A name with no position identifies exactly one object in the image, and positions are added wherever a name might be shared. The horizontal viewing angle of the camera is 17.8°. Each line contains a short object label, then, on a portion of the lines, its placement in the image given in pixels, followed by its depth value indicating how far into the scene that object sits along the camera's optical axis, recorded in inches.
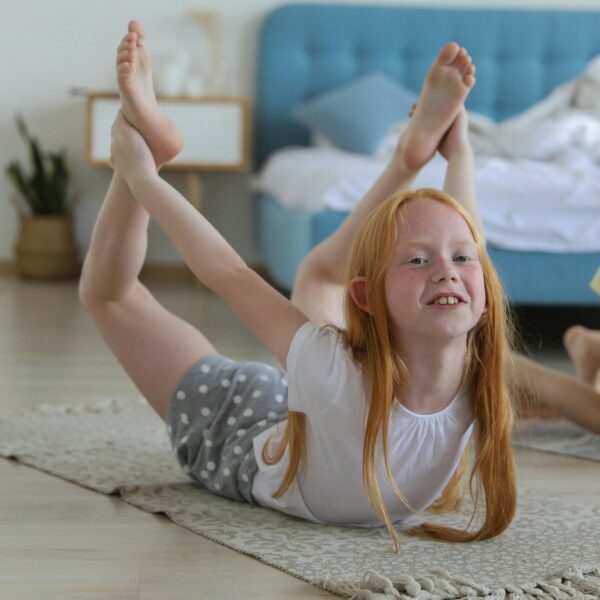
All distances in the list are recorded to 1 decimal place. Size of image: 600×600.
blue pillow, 276.8
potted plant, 300.8
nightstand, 289.9
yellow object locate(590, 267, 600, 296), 152.2
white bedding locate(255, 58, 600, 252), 207.6
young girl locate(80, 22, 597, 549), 95.5
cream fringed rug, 89.4
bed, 306.1
